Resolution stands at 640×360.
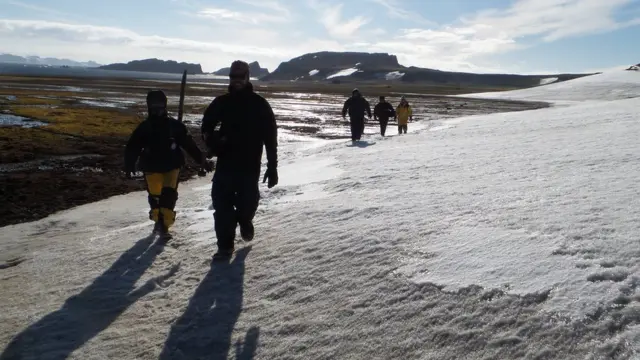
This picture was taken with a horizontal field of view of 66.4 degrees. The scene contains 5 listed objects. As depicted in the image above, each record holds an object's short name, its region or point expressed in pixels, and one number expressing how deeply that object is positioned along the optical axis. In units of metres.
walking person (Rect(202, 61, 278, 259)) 4.76
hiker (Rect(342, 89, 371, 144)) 15.20
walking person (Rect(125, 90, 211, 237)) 5.53
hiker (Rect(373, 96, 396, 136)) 16.60
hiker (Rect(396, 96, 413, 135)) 17.56
